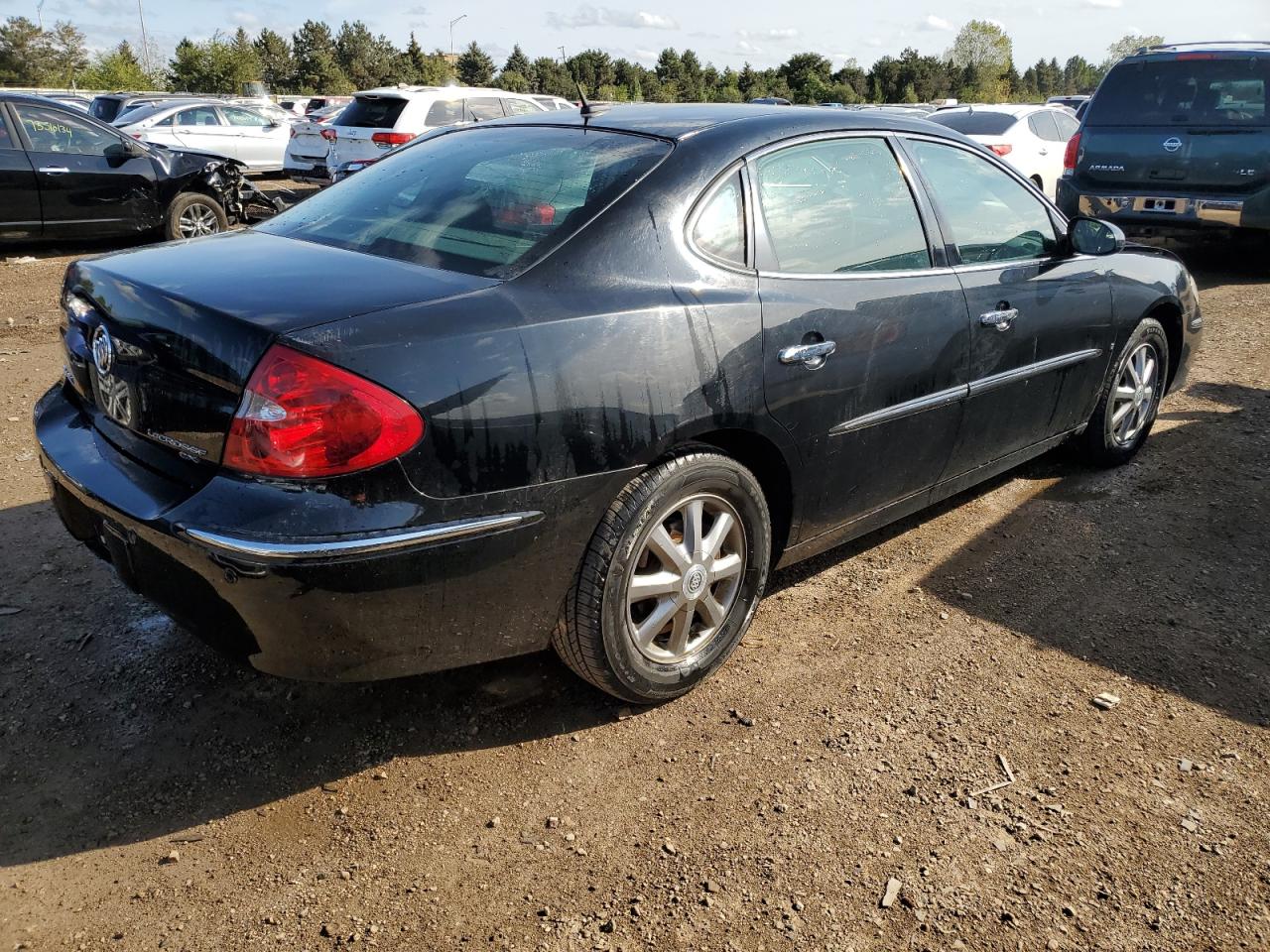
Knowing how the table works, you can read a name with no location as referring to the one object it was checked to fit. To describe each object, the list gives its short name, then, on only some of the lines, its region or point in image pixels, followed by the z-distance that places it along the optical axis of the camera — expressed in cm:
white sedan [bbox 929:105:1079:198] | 1275
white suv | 1259
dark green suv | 848
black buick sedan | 226
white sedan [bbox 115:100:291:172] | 1677
